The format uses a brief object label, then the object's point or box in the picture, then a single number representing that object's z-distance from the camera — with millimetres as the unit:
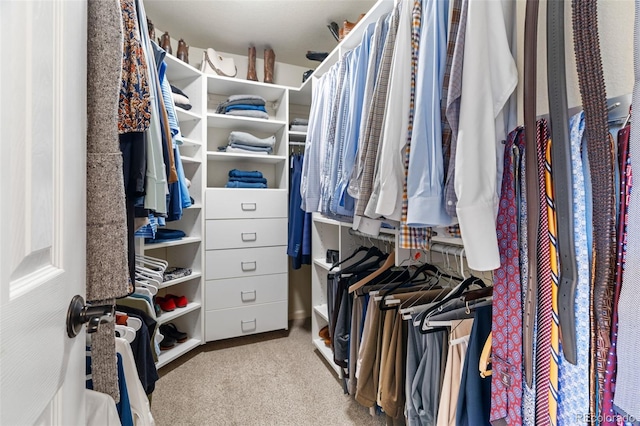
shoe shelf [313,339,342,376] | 1807
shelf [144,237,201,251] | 1807
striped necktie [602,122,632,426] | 506
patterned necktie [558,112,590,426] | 548
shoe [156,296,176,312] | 2006
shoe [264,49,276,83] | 2449
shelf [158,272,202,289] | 1868
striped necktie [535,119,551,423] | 616
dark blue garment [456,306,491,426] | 794
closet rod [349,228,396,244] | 1392
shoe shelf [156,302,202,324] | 1874
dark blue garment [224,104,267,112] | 2285
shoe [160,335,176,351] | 1978
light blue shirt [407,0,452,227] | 756
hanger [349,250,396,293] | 1388
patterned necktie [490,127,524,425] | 672
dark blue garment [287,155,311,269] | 2203
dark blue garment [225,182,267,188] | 2268
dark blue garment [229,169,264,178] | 2309
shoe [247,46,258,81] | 2416
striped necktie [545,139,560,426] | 589
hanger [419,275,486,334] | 952
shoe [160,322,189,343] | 2078
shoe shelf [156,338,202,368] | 1857
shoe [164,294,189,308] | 2098
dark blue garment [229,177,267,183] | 2311
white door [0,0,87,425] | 320
